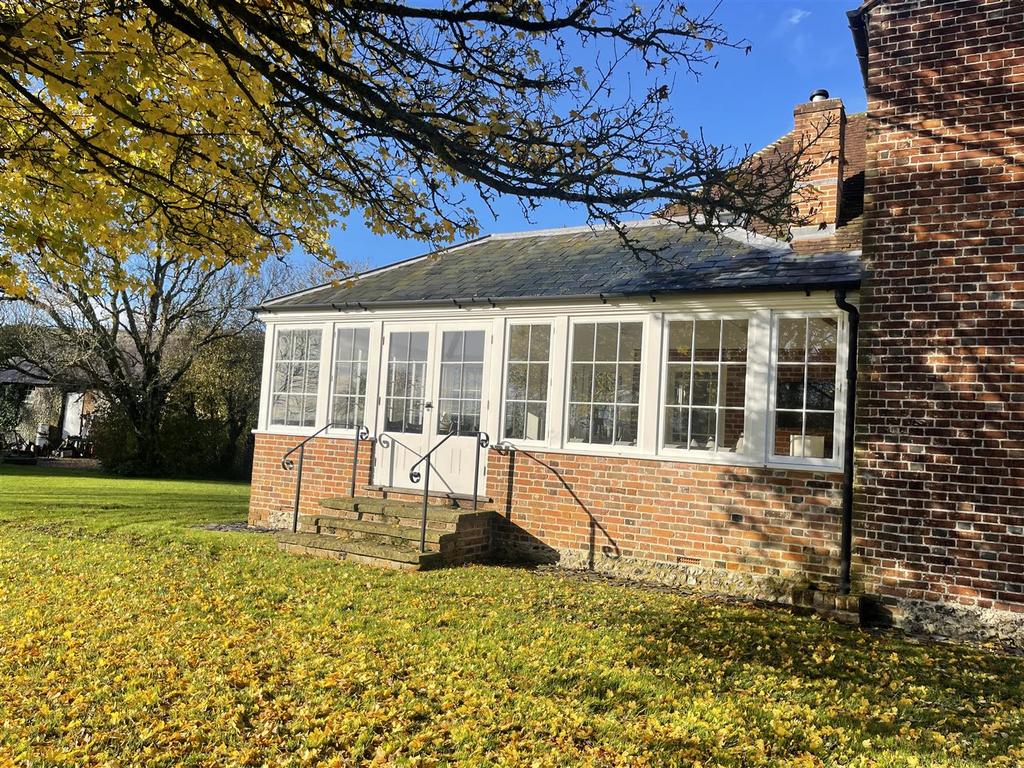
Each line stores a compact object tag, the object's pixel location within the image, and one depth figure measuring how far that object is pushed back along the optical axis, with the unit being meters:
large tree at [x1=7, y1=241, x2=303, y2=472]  22.55
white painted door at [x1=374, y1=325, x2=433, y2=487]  10.33
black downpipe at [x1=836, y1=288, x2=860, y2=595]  7.08
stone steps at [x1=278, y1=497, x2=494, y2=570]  8.52
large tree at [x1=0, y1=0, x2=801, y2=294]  4.46
